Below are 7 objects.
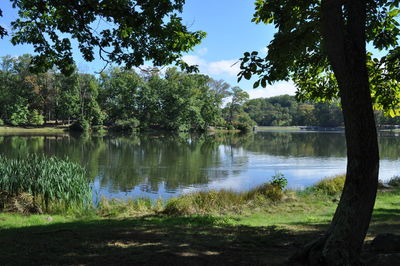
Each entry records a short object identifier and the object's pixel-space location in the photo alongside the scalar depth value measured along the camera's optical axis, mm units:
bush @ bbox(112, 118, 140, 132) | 63812
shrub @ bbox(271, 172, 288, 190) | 11211
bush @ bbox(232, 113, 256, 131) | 81125
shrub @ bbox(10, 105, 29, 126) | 58188
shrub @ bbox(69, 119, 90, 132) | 59219
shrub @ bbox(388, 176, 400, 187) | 13484
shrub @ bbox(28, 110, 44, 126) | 60688
